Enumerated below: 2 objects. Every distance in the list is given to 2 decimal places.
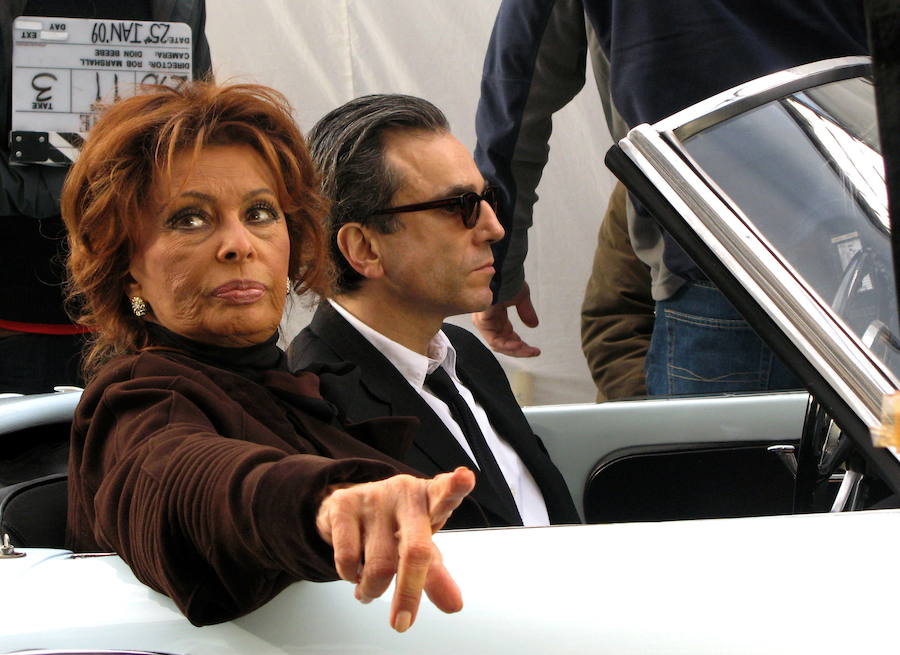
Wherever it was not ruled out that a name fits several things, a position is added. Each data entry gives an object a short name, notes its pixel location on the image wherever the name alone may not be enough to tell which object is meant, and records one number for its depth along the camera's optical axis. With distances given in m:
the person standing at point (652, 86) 2.34
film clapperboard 2.82
